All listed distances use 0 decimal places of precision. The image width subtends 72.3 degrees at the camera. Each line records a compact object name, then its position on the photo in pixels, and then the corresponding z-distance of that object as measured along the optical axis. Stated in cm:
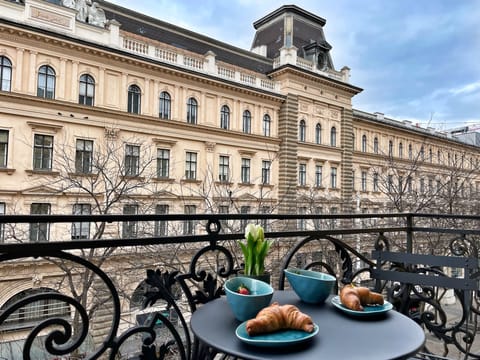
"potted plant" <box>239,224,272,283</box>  156
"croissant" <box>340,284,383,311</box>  140
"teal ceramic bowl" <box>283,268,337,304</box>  152
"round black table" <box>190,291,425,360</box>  104
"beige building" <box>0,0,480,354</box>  1207
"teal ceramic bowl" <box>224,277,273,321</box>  126
